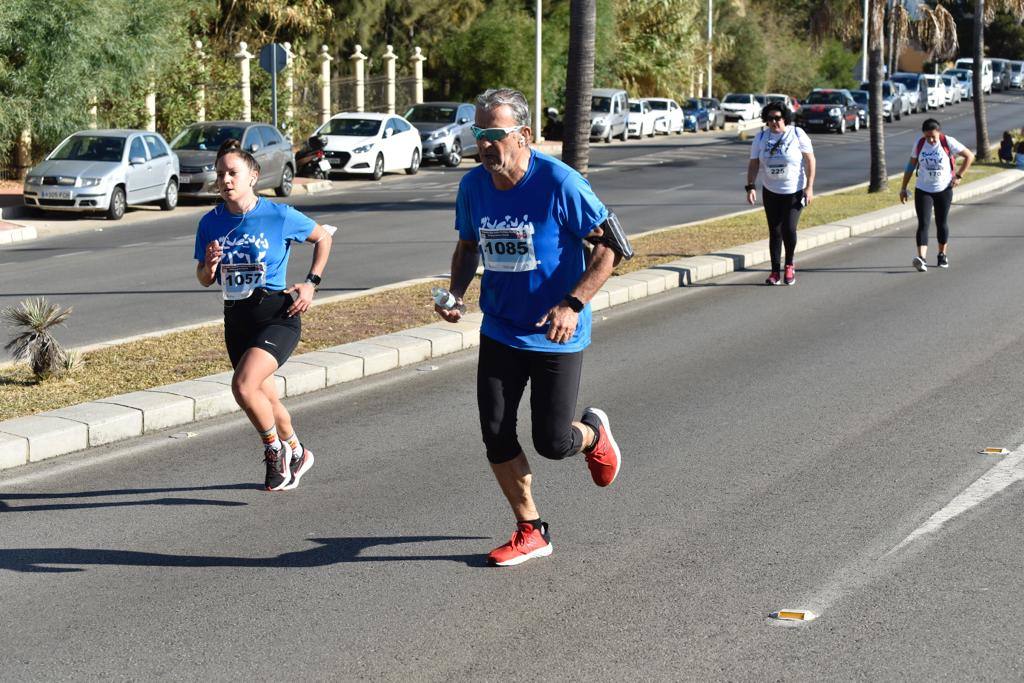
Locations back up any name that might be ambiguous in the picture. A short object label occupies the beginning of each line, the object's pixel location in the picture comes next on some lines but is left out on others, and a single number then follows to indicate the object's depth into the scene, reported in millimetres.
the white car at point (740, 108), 66875
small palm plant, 9445
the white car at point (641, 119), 54469
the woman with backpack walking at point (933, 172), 16156
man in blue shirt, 5711
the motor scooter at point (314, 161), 33188
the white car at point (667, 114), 57875
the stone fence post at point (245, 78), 37219
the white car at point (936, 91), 76750
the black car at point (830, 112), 59000
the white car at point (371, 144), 34125
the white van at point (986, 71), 88875
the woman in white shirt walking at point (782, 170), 15023
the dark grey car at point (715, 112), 63500
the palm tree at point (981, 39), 38625
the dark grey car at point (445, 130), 39094
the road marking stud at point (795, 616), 5355
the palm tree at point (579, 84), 16547
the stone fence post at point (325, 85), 43156
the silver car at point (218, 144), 27750
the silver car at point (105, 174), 24297
